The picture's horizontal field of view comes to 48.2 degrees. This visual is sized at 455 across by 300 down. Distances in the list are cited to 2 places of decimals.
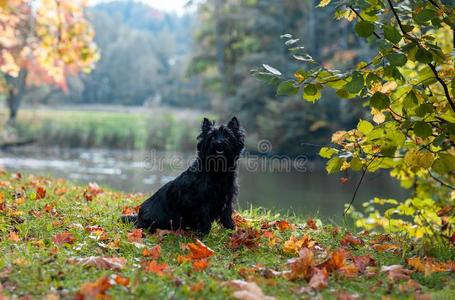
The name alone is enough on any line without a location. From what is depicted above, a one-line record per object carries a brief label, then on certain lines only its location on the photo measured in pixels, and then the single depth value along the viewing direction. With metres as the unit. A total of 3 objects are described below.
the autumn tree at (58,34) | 11.73
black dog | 5.66
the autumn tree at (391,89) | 4.16
